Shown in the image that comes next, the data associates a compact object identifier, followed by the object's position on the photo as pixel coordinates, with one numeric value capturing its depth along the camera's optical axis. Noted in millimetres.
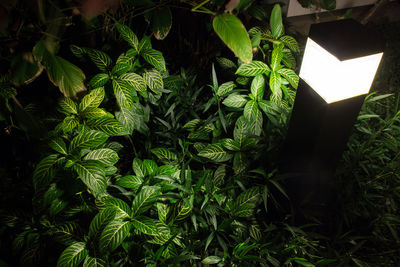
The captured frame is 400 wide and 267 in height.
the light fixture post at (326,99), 1213
